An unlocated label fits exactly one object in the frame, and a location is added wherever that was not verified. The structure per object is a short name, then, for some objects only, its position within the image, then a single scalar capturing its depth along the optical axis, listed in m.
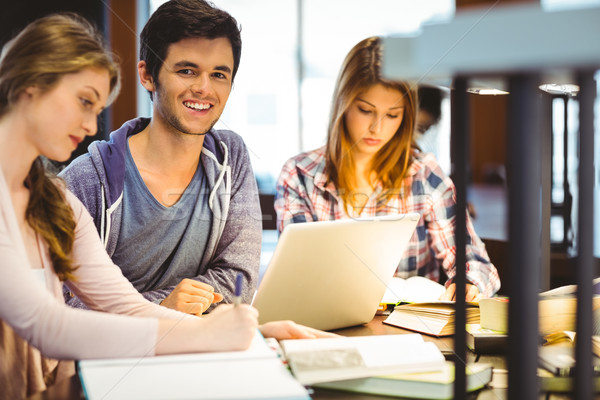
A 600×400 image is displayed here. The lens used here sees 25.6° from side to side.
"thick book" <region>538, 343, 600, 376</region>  1.91
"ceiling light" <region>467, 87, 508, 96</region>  2.27
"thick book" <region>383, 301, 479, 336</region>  2.11
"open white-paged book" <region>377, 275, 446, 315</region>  2.26
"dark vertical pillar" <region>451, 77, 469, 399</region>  1.48
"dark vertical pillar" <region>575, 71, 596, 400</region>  1.43
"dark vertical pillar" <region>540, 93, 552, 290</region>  2.26
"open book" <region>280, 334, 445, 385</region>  1.89
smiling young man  2.41
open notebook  1.73
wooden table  1.87
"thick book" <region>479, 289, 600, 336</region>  2.07
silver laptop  2.03
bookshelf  1.28
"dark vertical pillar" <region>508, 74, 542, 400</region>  1.32
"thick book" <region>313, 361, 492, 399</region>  1.88
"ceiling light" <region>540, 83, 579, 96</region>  2.30
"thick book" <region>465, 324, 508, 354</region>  2.04
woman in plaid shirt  2.65
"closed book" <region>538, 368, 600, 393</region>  1.90
